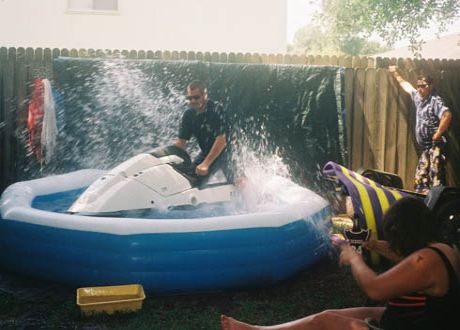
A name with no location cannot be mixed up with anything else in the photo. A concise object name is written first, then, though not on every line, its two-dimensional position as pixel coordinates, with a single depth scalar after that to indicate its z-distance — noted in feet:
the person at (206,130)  18.31
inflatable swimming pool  13.05
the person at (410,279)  7.01
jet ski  15.30
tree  32.91
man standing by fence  22.61
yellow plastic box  12.00
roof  64.89
